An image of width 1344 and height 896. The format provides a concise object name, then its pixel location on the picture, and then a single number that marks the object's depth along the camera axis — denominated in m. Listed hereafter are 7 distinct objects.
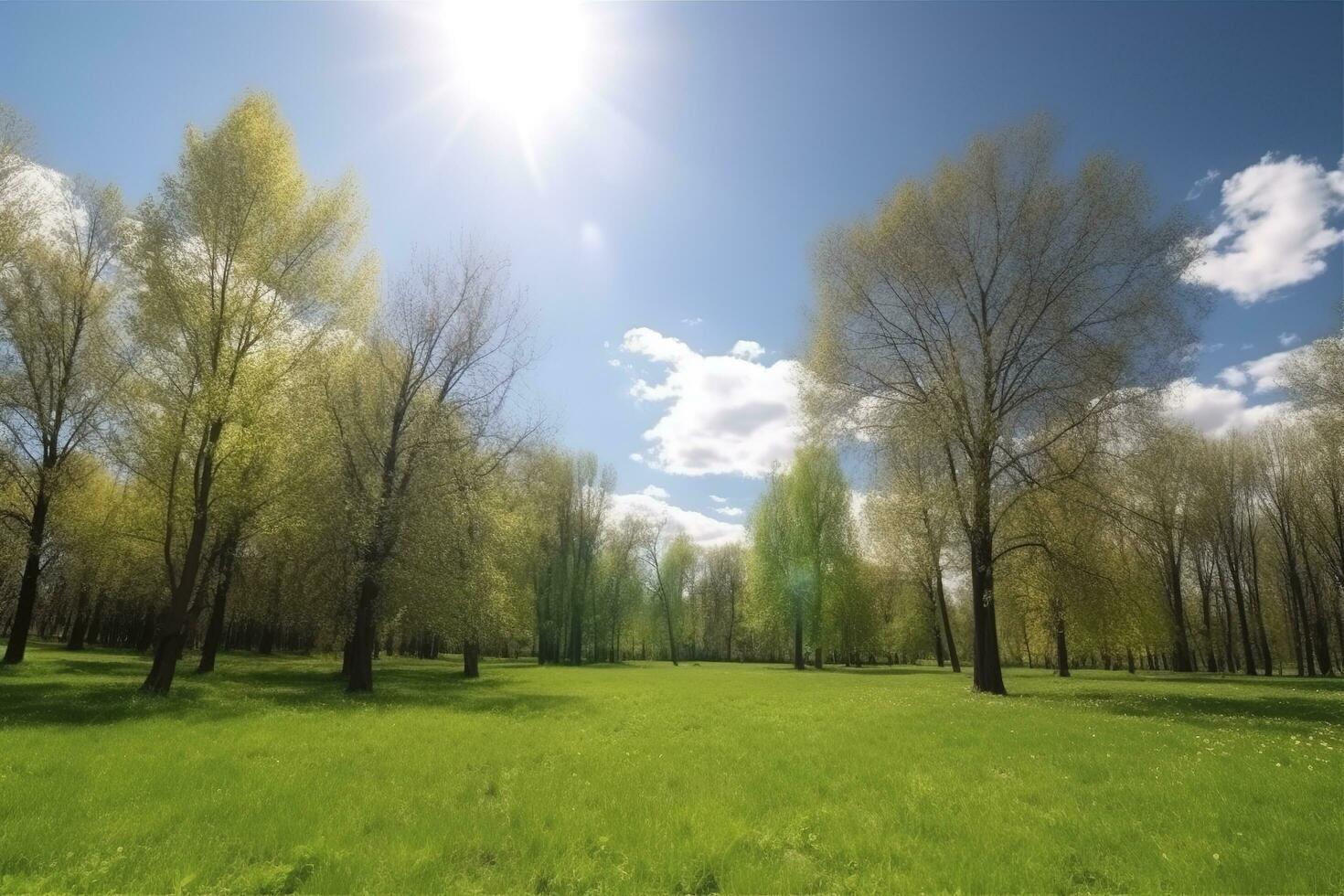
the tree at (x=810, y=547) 56.00
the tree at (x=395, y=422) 23.53
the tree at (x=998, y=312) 21.34
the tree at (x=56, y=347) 25.66
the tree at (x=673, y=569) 76.06
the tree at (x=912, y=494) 22.98
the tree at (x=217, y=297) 18.77
